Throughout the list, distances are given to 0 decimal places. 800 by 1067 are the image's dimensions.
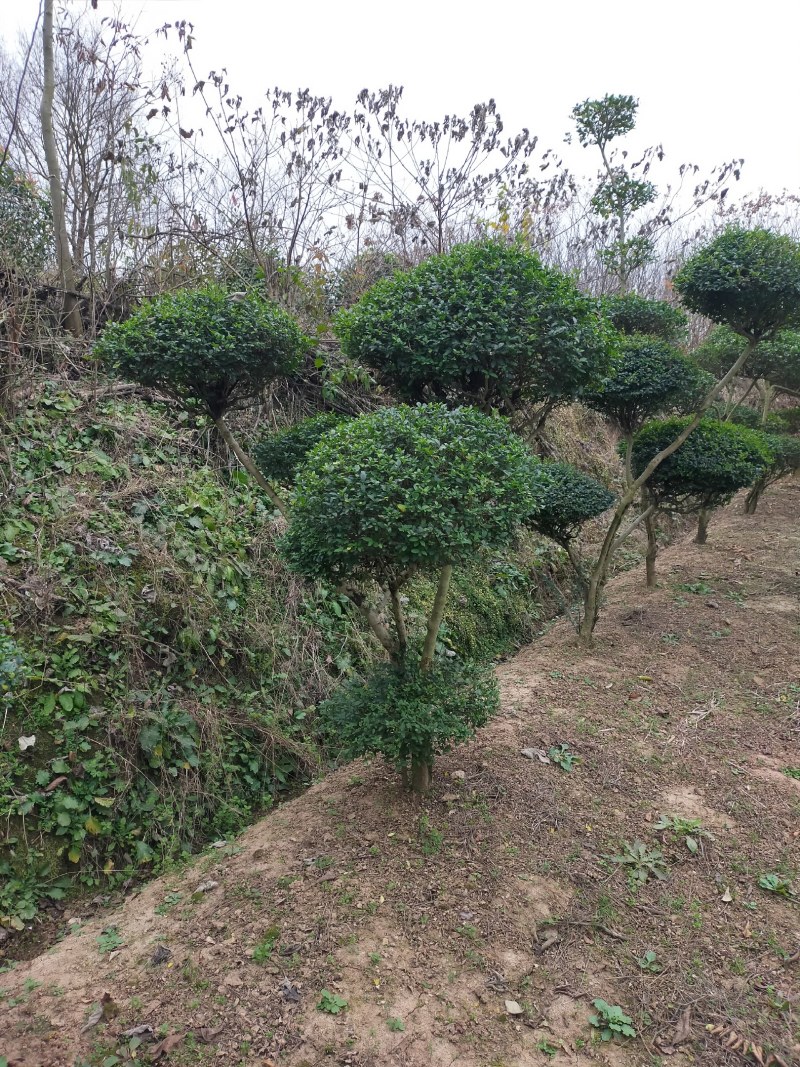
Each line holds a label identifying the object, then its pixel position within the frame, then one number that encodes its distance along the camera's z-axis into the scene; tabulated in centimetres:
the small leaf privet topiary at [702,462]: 602
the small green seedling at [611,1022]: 246
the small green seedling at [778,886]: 310
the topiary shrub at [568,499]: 538
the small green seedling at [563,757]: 403
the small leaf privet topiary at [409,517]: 283
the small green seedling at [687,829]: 340
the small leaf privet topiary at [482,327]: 365
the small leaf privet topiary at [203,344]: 370
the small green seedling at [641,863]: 318
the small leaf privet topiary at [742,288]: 496
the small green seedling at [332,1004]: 251
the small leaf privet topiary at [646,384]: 581
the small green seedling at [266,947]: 272
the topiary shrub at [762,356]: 913
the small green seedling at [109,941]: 289
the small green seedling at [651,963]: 271
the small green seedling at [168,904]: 312
